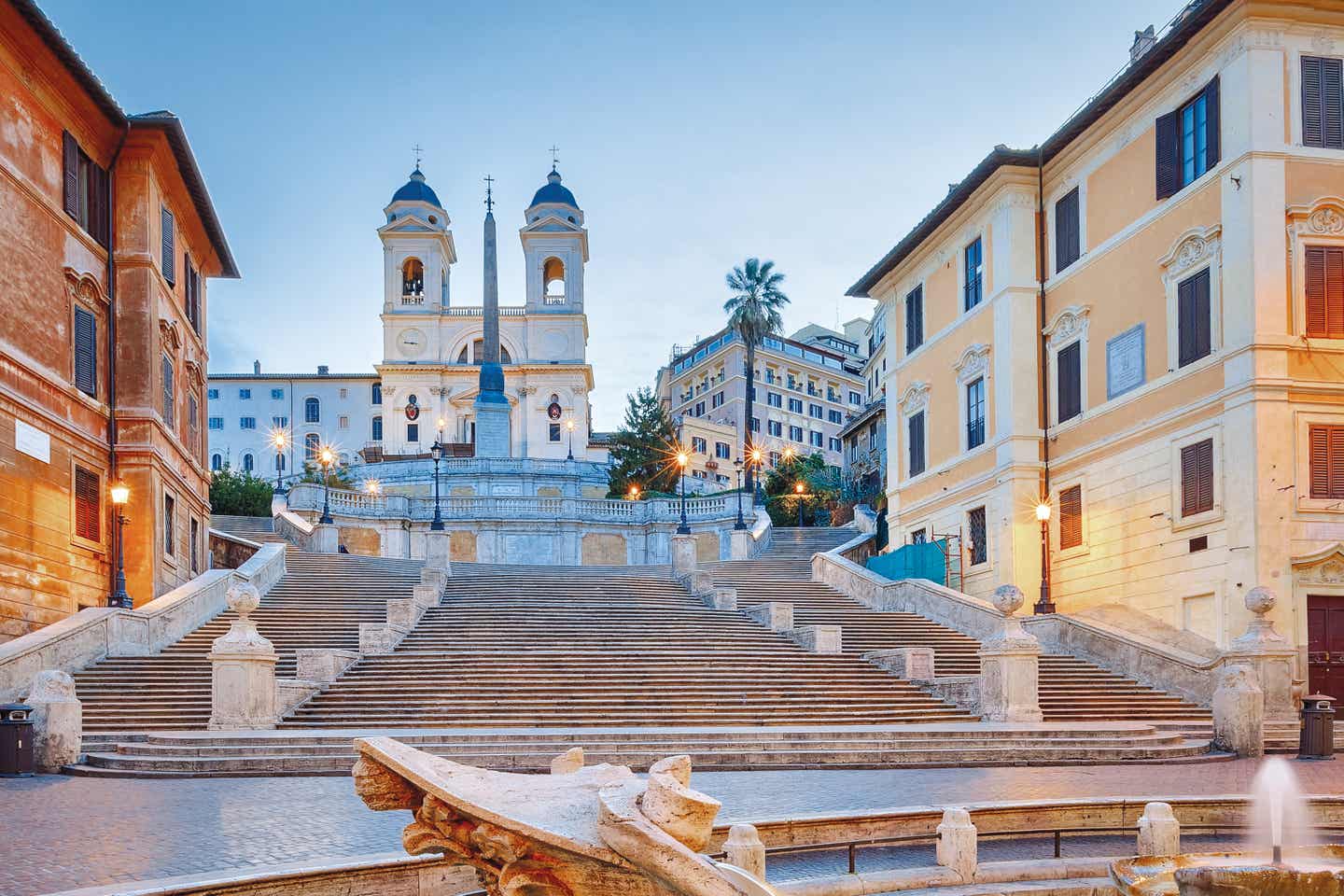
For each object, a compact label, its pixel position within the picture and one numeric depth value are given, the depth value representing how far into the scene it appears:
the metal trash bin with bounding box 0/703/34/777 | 14.51
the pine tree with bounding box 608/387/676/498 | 61.97
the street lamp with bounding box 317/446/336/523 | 39.84
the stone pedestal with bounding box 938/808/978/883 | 8.59
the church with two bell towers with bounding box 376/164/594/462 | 90.81
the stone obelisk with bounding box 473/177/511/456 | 66.69
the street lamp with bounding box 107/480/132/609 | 21.94
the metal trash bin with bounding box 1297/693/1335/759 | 16.33
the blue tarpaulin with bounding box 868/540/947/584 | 31.80
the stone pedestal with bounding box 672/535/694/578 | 31.58
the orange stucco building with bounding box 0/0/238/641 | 21.83
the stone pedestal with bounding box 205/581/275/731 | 17.02
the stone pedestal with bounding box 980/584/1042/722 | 18.53
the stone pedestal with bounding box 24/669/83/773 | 15.07
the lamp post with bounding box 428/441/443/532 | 33.13
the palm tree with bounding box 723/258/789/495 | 72.88
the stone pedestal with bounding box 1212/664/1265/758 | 16.66
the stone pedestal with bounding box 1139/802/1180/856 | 8.76
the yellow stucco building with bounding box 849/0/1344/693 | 21.34
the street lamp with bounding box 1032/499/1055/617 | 23.90
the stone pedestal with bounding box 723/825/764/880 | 7.72
